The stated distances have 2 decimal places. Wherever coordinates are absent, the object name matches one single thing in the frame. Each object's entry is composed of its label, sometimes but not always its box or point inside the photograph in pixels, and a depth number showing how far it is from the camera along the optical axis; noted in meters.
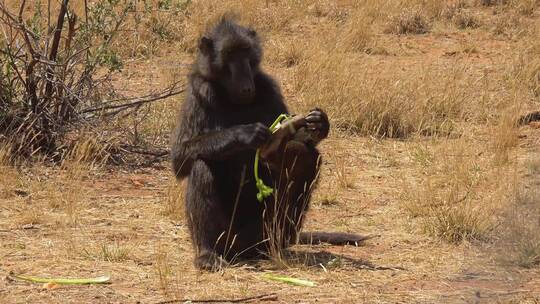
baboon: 12.84
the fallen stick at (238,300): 11.37
